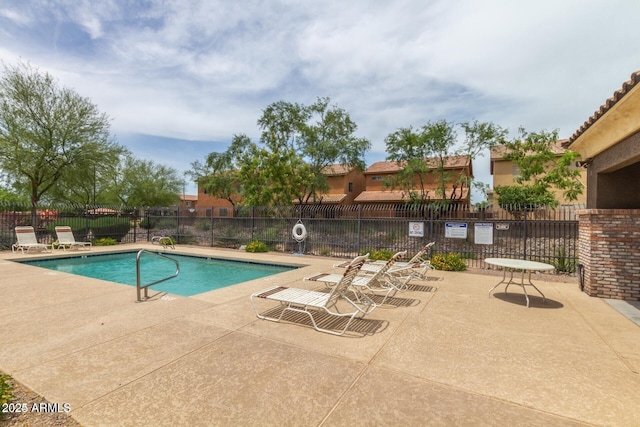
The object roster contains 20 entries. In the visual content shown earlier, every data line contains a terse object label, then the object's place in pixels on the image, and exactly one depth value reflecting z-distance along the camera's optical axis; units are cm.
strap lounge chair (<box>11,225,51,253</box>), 1191
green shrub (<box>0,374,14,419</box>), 219
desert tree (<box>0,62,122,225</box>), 1538
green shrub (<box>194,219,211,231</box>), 1638
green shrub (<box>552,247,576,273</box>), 909
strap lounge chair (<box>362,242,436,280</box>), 693
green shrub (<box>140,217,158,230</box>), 1772
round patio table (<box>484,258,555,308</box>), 532
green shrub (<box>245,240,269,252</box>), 1368
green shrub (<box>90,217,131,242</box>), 1587
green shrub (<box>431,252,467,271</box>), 920
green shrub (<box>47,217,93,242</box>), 1506
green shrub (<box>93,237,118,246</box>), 1493
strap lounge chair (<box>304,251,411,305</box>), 546
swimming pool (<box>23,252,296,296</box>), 921
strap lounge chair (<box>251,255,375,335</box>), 416
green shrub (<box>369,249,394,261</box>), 1051
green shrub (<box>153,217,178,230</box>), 1720
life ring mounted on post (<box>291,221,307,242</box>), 1291
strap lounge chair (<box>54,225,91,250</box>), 1291
